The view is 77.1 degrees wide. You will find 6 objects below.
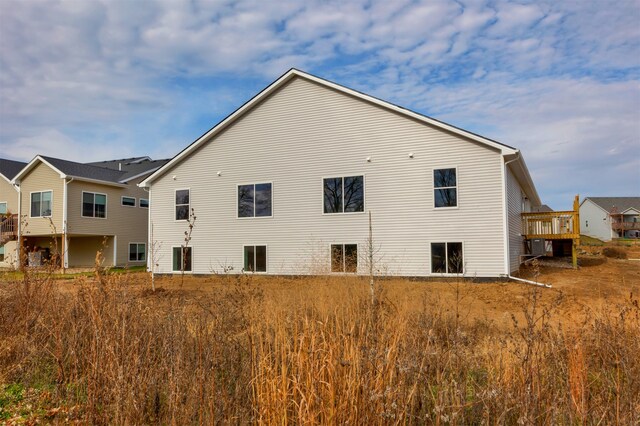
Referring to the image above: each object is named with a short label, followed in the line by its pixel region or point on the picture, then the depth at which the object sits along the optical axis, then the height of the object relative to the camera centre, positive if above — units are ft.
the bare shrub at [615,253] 82.43 -4.75
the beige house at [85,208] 75.92 +6.17
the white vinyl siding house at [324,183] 44.52 +6.51
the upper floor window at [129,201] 86.58 +7.94
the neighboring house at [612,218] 199.42 +6.54
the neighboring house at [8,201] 81.51 +8.39
